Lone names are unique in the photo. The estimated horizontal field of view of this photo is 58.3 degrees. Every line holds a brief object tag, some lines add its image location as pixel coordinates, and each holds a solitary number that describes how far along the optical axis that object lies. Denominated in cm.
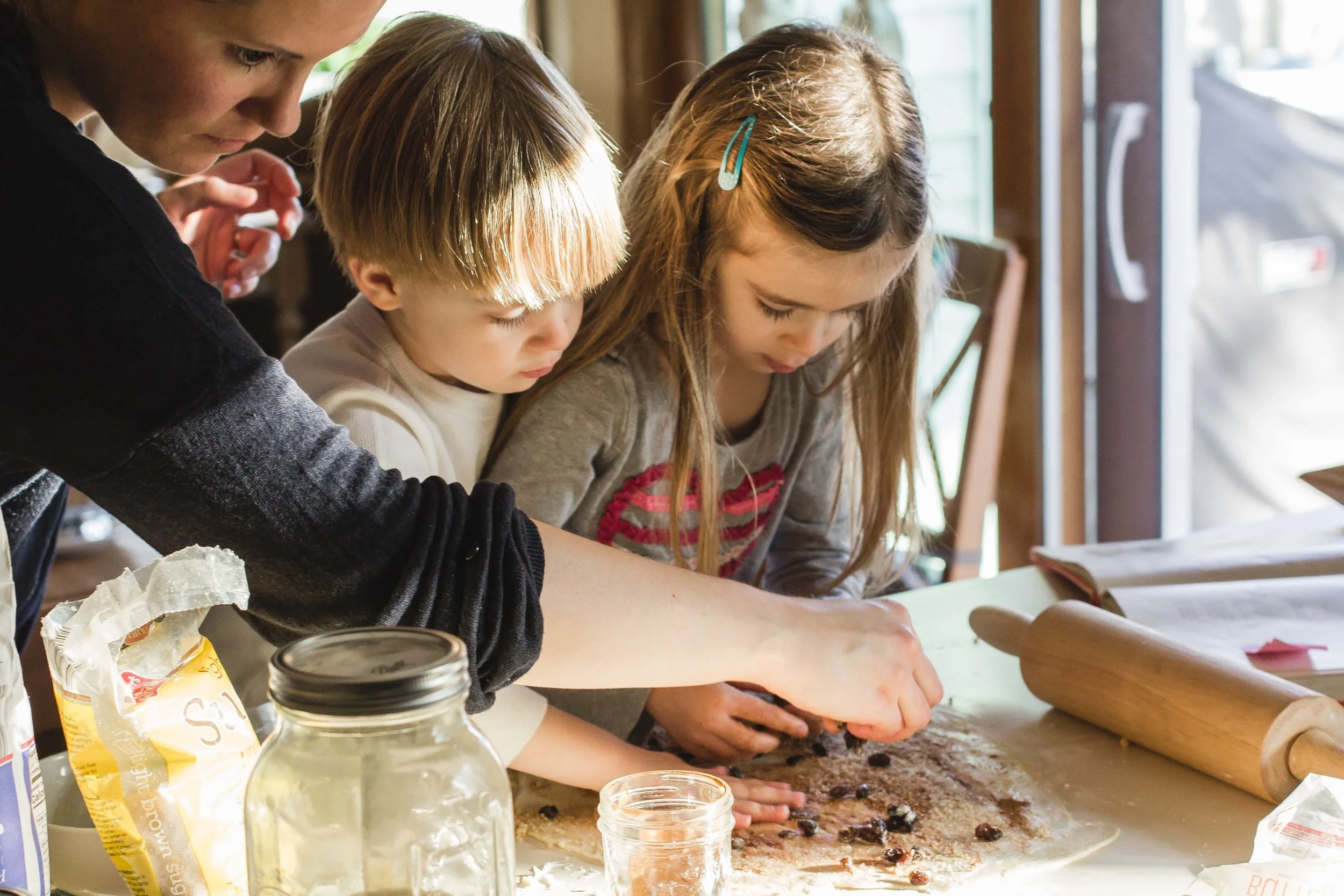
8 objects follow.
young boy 96
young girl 113
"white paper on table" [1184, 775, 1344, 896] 71
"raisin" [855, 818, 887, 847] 88
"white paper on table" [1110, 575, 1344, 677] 115
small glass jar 70
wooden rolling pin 91
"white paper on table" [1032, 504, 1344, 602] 135
